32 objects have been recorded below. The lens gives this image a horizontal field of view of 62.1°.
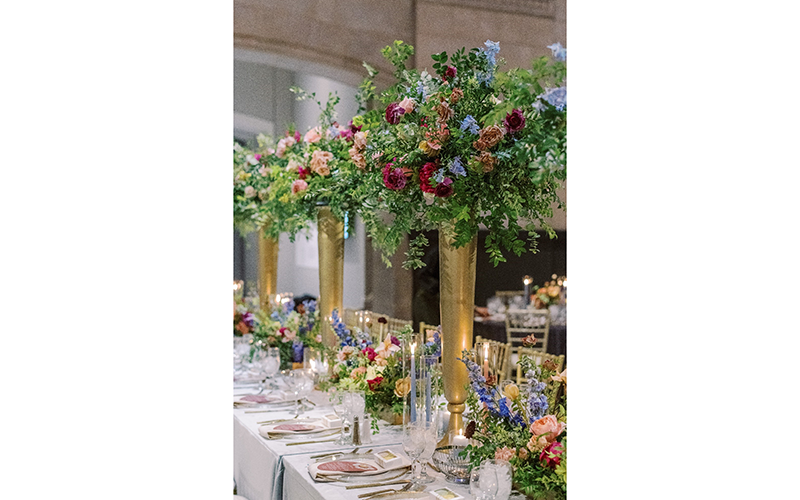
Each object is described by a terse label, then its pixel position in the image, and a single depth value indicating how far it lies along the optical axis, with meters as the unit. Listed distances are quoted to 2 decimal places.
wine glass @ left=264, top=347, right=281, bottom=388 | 3.38
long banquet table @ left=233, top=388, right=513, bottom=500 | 1.89
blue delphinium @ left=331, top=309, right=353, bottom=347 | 2.81
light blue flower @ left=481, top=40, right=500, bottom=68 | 1.77
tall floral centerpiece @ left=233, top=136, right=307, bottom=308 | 3.84
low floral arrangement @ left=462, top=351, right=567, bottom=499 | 1.53
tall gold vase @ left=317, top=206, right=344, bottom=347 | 3.28
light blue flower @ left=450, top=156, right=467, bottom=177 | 1.72
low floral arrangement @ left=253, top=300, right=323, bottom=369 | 3.67
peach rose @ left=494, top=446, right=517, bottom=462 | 1.61
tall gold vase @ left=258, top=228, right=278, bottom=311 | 5.31
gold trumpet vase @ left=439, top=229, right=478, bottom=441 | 2.03
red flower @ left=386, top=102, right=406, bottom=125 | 1.87
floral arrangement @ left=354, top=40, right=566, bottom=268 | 1.68
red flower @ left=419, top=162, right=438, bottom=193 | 1.76
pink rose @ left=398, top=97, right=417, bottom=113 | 1.87
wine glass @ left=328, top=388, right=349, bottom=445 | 2.34
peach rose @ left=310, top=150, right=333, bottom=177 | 3.05
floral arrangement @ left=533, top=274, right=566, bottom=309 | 6.20
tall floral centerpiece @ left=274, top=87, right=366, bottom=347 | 3.00
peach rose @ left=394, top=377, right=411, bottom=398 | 2.27
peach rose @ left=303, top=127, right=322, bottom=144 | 3.19
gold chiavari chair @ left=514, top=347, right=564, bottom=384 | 2.28
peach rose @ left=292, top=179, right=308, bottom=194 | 3.15
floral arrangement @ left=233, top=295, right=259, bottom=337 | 4.59
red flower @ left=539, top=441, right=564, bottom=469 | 1.50
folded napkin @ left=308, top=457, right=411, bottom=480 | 1.93
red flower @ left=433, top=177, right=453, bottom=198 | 1.74
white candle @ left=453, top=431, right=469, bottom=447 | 2.03
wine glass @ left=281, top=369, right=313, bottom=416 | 2.67
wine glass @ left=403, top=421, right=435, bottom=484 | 1.81
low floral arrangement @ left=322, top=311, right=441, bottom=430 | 2.53
